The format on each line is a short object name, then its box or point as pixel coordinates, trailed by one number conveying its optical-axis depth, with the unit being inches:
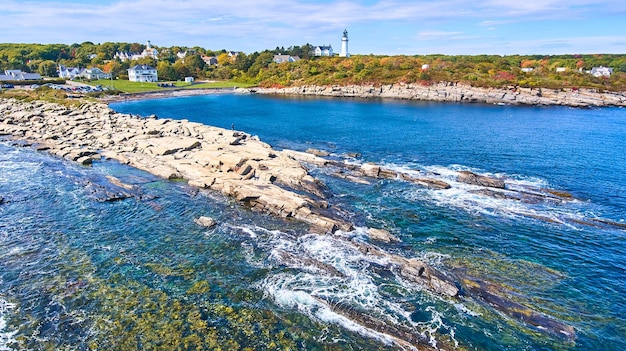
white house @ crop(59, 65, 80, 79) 7426.2
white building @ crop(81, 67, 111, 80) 7347.4
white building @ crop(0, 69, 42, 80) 6458.2
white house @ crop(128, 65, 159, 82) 7514.8
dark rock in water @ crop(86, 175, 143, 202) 1707.7
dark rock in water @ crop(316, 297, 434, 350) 872.9
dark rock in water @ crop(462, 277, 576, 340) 925.4
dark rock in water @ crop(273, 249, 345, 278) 1148.5
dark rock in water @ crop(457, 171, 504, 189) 1877.5
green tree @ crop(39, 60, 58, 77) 7611.7
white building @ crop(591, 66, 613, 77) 6837.6
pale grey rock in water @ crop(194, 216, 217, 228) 1443.2
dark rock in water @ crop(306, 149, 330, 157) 2514.8
